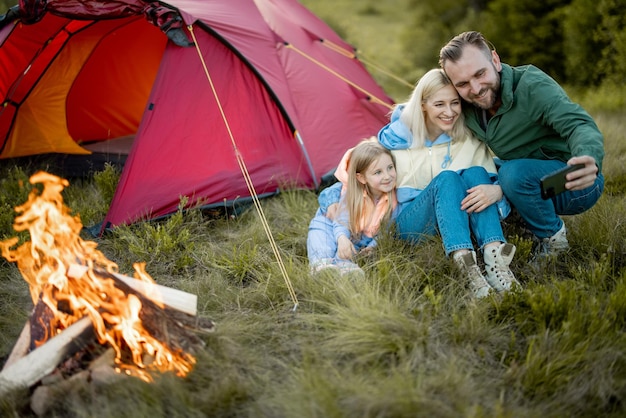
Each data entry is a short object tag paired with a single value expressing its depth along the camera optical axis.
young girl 3.19
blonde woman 2.81
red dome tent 3.89
